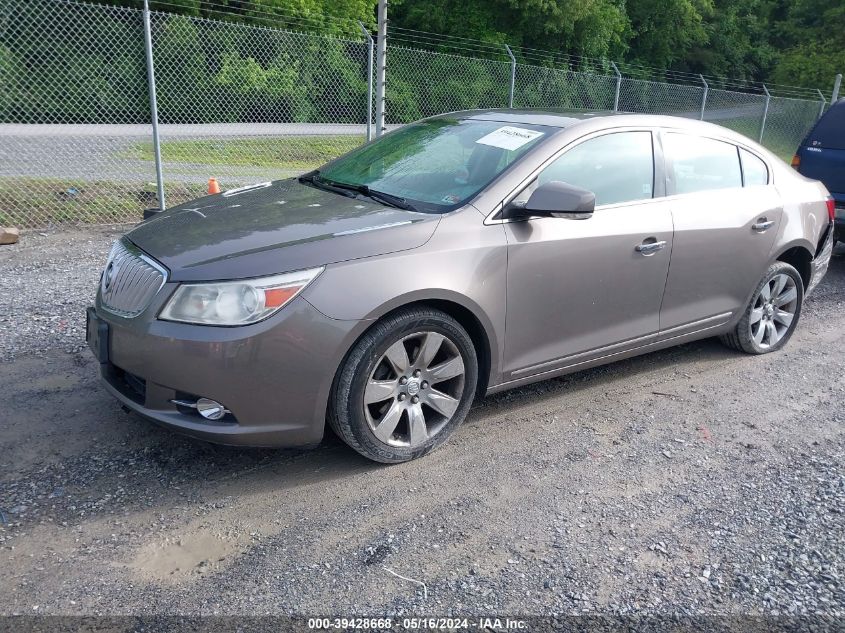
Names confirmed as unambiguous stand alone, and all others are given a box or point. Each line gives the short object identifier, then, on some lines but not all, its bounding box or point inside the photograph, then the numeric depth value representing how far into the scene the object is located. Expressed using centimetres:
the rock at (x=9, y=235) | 728
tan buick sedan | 303
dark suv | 783
